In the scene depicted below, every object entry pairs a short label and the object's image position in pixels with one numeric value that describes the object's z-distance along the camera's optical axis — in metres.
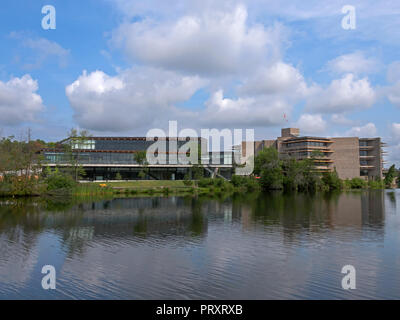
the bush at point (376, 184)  104.94
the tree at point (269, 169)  82.88
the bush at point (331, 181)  88.50
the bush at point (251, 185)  81.56
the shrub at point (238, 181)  80.94
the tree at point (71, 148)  69.62
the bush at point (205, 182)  76.96
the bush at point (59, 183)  58.57
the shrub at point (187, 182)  77.12
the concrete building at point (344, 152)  118.44
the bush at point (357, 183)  99.12
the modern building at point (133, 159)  85.62
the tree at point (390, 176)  115.36
